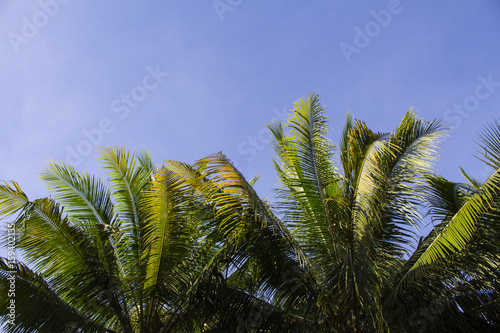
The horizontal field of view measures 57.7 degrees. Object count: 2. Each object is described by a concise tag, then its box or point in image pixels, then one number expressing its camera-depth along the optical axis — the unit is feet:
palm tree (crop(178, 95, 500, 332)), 20.85
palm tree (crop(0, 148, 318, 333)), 23.38
